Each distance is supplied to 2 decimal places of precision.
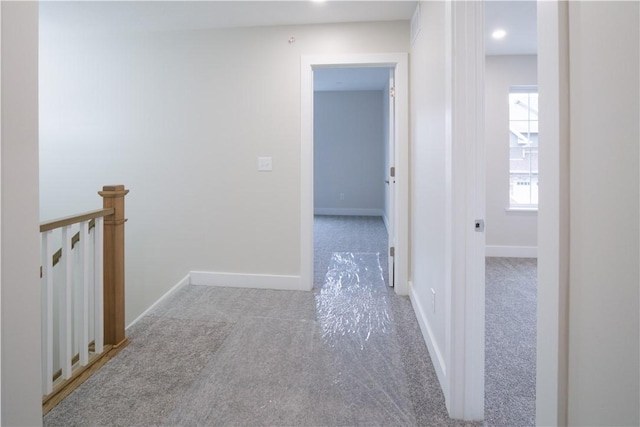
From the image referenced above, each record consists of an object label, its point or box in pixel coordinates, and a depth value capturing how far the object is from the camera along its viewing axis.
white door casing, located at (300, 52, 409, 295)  3.04
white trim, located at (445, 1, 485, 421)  1.49
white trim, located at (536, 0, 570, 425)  0.71
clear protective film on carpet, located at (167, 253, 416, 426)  1.57
